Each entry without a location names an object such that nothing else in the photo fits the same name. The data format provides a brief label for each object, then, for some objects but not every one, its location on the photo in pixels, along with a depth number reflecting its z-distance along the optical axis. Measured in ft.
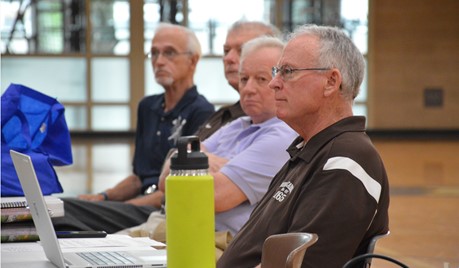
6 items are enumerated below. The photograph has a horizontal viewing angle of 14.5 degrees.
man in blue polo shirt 30.74
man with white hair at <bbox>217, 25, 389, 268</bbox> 14.36
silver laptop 12.09
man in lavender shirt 21.06
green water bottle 9.89
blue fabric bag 22.71
